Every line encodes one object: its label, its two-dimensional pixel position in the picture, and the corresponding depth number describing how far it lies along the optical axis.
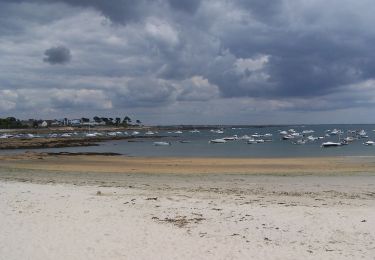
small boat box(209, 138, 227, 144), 92.88
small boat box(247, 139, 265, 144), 89.00
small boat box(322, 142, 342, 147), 73.69
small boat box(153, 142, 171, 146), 84.56
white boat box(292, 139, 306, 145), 85.07
